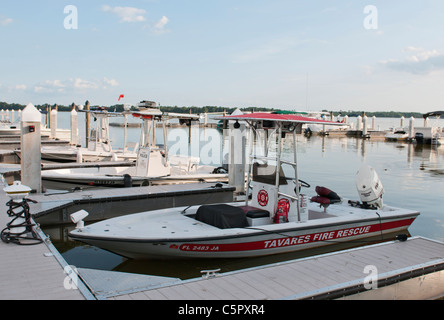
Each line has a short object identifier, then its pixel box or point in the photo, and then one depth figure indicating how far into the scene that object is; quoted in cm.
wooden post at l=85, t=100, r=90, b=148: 2886
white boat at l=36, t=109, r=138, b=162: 1942
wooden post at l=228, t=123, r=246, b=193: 1313
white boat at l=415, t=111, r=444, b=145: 4332
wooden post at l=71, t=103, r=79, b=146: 2847
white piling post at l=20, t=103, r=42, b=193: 1097
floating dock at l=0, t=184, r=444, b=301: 500
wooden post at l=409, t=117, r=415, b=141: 4618
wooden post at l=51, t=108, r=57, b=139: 3287
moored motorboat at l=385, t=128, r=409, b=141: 4766
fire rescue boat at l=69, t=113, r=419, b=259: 747
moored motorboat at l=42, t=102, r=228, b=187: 1405
